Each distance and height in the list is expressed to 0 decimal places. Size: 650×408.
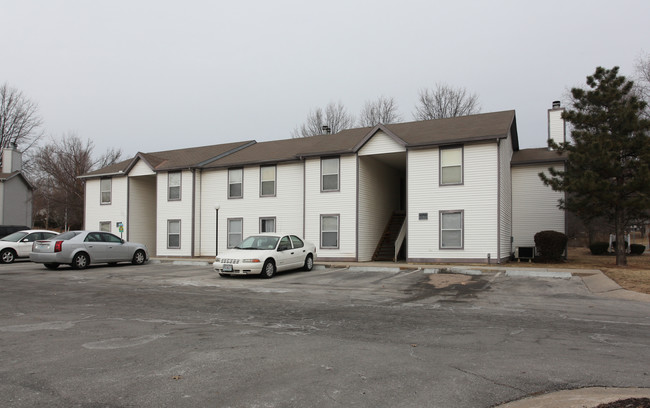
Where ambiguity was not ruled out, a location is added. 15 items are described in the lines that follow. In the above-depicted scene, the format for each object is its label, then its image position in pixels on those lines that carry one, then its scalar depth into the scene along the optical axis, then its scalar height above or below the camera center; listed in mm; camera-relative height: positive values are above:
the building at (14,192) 35925 +1942
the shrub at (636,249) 30078 -1996
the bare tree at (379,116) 46375 +10563
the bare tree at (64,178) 47844 +4200
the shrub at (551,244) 19688 -1098
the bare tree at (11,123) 45812 +9505
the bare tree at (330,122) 48156 +10177
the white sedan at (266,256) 14352 -1295
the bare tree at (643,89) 29308 +8508
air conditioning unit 20453 -1541
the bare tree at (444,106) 41906 +10585
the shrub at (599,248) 29422 -1869
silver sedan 16969 -1315
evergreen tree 16766 +2364
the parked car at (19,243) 20750 -1279
